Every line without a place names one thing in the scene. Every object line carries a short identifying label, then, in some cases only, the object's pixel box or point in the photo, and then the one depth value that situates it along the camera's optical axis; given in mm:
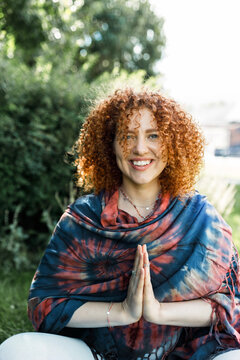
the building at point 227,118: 19562
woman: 1611
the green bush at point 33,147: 4270
